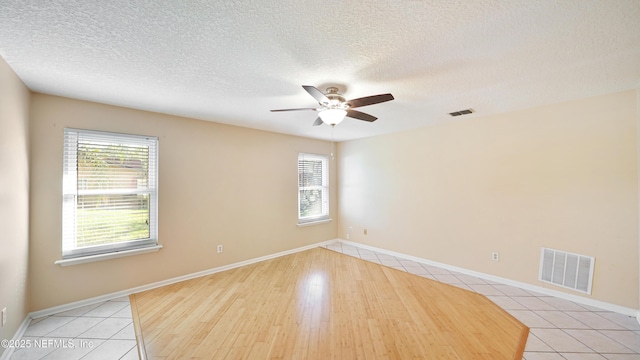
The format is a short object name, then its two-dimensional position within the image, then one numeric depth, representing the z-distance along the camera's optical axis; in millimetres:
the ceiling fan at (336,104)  2002
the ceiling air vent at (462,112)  3186
